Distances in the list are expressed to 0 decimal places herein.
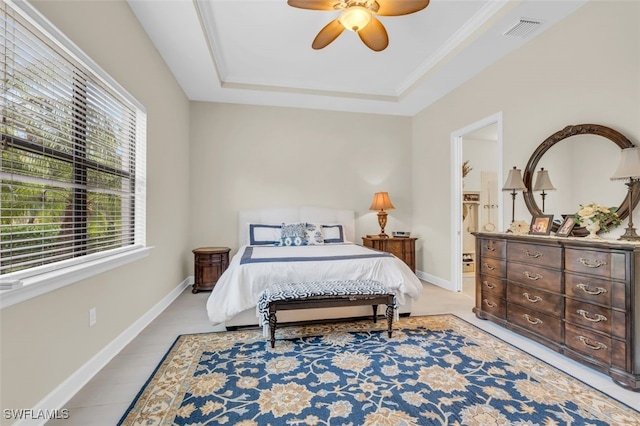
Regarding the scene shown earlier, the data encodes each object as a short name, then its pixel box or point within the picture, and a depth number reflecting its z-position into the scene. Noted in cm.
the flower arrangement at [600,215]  229
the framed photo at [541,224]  271
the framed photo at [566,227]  254
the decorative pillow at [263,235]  446
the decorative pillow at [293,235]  427
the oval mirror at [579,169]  242
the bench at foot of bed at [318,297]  249
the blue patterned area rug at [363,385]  165
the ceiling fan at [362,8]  241
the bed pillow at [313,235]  437
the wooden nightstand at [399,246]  486
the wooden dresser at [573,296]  193
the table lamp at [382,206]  498
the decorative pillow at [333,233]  460
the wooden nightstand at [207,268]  426
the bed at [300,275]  281
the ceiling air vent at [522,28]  284
